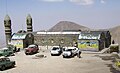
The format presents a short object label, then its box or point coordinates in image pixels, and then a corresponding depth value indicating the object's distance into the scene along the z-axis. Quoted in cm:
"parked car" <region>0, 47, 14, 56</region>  2566
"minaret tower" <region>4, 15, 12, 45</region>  3409
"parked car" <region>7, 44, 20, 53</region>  2930
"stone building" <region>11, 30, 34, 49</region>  3196
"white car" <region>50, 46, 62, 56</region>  2605
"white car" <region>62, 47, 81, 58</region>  2429
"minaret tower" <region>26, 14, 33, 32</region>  3701
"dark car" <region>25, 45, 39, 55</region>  2722
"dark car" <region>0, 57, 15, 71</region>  1825
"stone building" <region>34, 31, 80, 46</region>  3209
